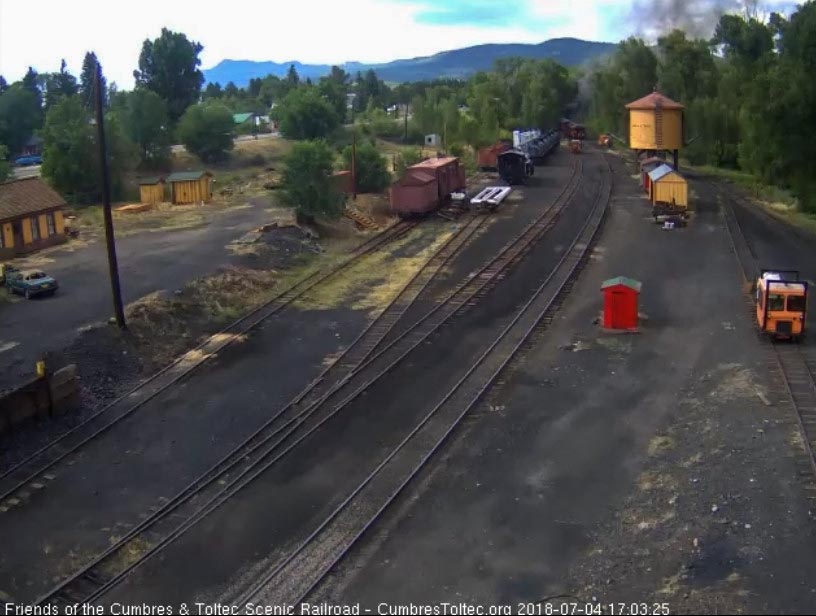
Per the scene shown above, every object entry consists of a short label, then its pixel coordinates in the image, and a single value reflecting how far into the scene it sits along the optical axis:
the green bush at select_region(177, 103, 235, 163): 73.69
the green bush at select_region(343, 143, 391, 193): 51.75
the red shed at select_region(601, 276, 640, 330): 24.06
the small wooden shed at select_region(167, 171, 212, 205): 53.19
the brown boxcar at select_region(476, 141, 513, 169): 68.38
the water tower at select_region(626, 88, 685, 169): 55.72
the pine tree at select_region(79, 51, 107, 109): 95.81
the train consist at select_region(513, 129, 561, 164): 65.81
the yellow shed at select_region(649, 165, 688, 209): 43.66
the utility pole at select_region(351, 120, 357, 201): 49.32
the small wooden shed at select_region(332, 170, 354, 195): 42.56
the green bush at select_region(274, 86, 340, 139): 79.12
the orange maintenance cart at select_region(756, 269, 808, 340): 22.28
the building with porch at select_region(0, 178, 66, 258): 35.47
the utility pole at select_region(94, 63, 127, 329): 21.20
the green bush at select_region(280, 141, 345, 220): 38.88
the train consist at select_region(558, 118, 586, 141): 93.19
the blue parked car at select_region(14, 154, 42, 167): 80.55
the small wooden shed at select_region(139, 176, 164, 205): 53.78
